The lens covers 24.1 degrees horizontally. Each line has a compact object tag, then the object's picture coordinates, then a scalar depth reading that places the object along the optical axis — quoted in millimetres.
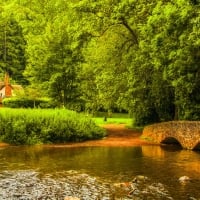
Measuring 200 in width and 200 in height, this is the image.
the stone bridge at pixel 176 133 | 30922
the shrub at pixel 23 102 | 57625
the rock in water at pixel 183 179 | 21042
